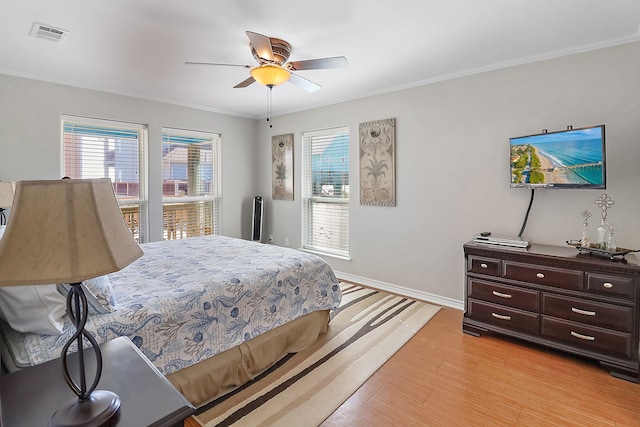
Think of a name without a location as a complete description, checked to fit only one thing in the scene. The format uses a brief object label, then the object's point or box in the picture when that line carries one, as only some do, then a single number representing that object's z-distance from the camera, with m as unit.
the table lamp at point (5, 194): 2.54
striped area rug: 1.87
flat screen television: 2.42
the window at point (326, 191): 4.54
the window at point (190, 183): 4.57
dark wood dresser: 2.21
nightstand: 0.88
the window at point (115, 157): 3.75
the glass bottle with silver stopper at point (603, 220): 2.46
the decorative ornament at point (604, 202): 2.57
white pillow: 1.31
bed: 1.58
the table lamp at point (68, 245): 0.75
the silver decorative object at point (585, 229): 2.52
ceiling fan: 2.38
